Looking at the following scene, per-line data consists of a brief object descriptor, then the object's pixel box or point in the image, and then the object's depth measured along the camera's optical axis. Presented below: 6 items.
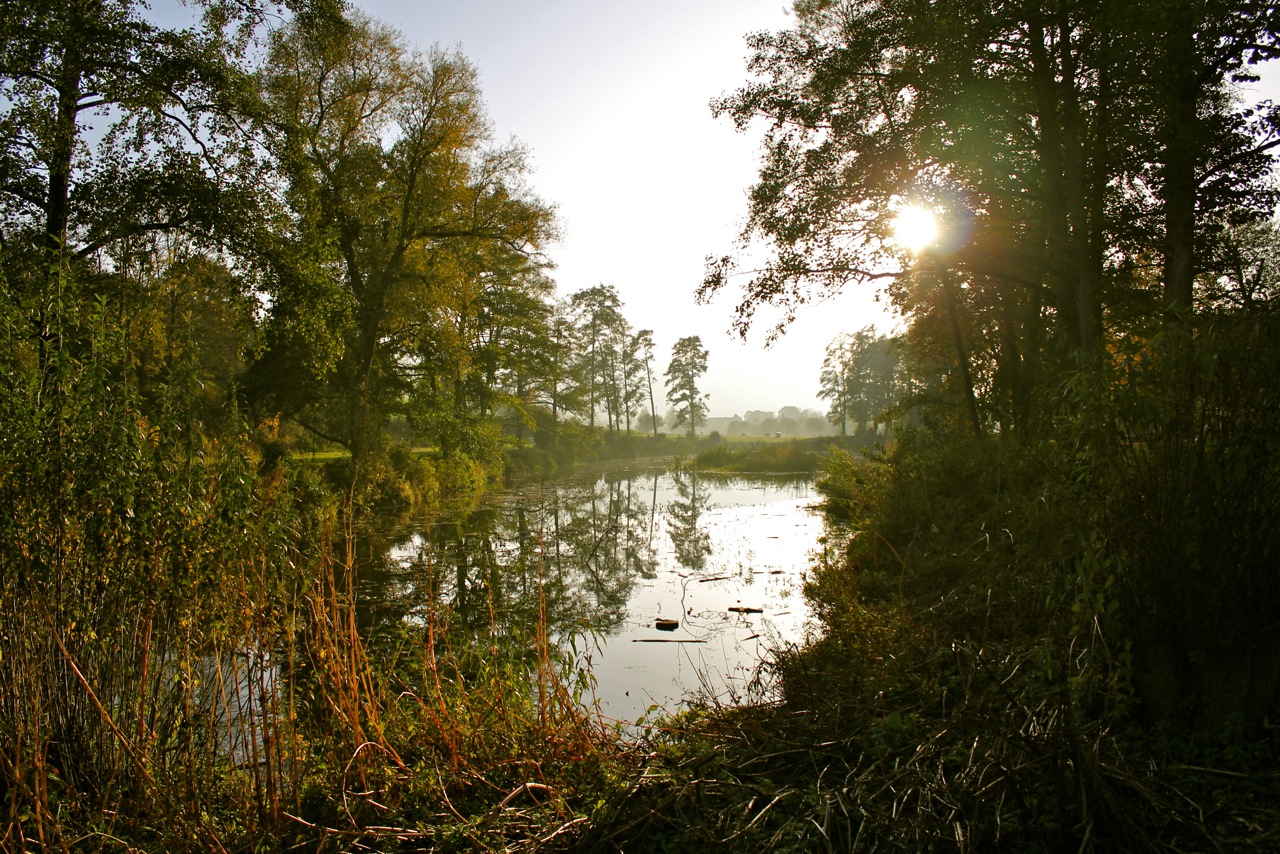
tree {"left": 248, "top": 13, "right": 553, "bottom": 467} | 18.09
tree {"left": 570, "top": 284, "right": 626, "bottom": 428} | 51.91
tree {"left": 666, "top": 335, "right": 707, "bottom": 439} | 64.25
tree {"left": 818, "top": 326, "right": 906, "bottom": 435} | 65.75
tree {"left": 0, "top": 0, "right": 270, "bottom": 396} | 8.88
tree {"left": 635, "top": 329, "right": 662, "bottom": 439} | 60.03
